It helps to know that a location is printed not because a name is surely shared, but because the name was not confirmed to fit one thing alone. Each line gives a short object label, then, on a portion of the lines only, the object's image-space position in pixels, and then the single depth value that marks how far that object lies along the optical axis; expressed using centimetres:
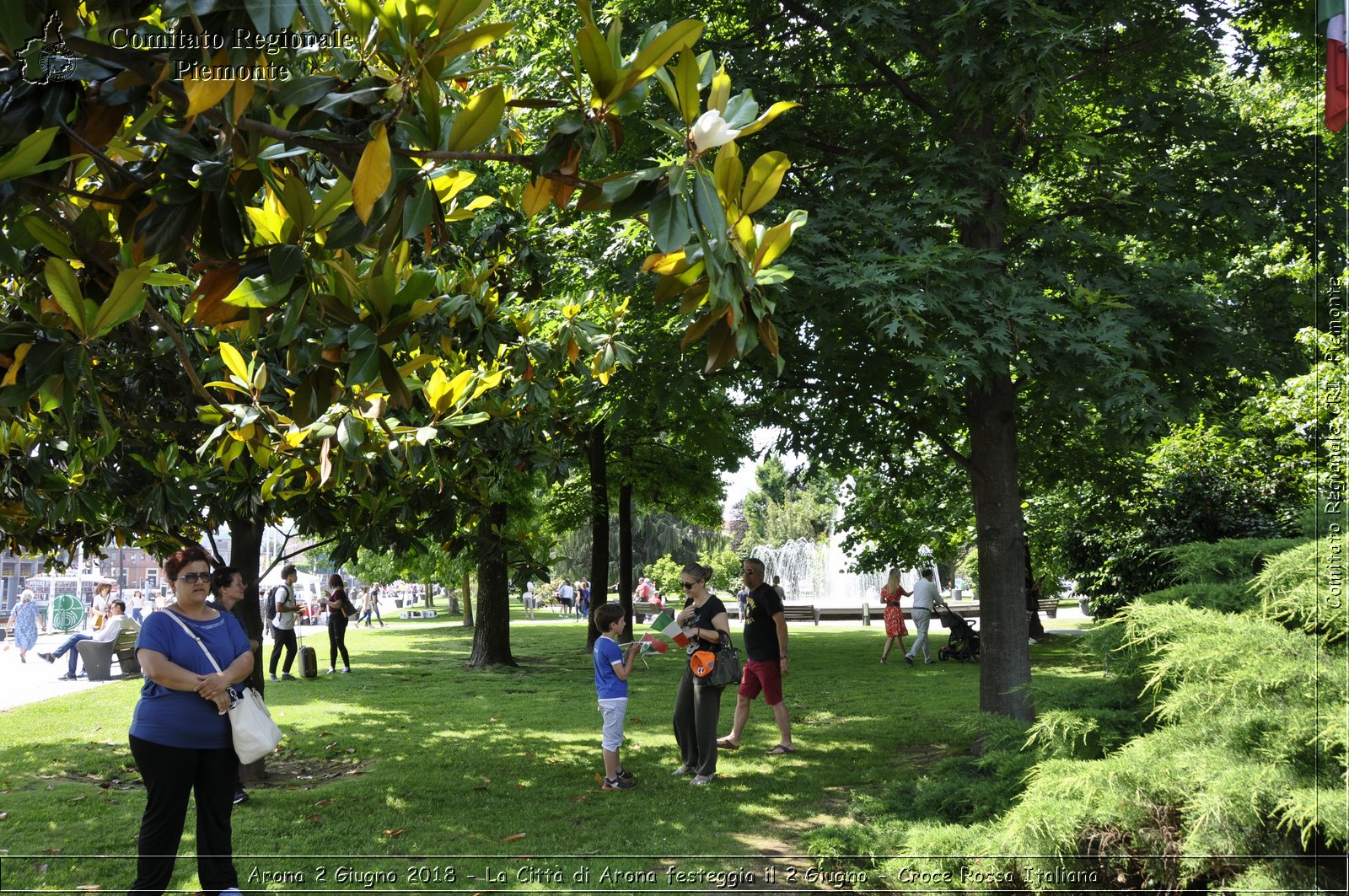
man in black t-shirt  901
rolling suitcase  1772
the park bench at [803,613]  3353
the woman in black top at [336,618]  1766
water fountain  4772
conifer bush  355
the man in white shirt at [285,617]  1680
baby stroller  1867
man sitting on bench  1828
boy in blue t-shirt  785
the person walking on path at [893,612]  1856
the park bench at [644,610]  3797
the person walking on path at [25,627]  2281
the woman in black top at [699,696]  818
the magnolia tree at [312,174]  213
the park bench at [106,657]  1784
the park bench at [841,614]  3447
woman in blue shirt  486
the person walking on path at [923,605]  1802
